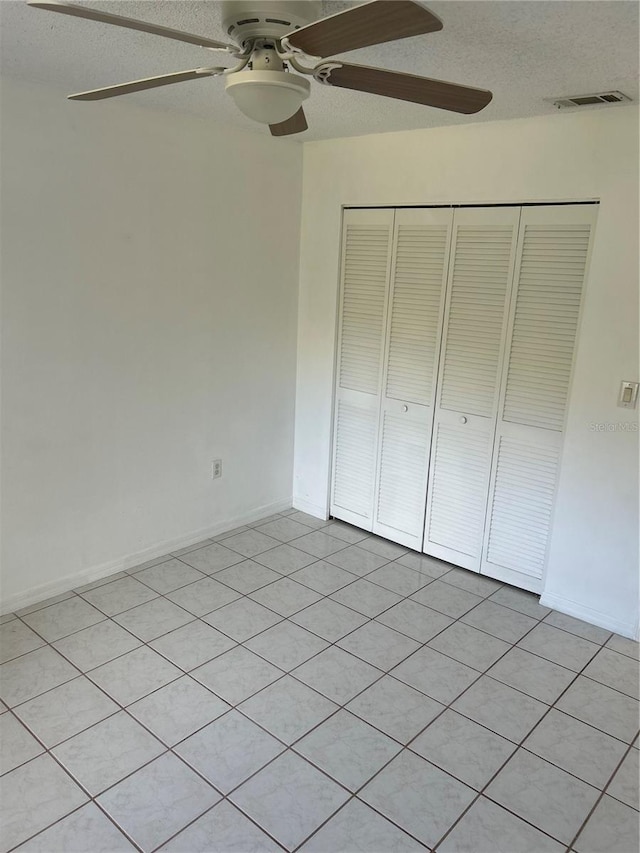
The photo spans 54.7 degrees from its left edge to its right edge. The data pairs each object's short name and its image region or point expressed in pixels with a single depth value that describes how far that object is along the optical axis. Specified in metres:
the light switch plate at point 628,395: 2.62
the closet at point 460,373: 2.88
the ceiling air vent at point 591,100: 2.32
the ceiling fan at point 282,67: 1.37
